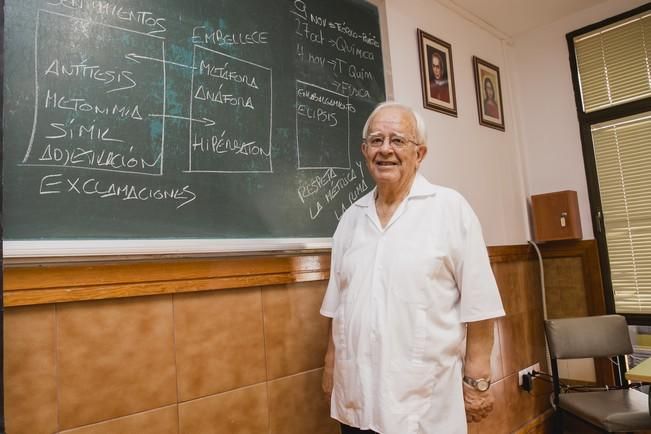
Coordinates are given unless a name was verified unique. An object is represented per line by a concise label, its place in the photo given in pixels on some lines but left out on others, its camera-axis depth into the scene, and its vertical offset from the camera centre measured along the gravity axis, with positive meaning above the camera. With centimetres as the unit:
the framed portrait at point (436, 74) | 249 +107
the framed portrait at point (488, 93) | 292 +108
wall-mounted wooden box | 287 +17
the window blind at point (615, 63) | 279 +120
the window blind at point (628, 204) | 276 +21
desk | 154 -53
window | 277 +62
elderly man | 122 -18
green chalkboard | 113 +49
